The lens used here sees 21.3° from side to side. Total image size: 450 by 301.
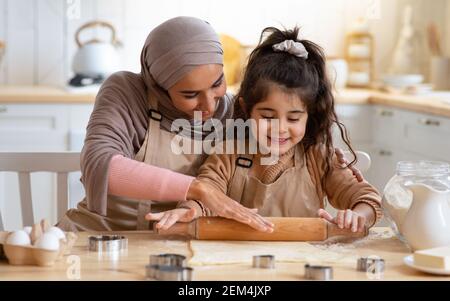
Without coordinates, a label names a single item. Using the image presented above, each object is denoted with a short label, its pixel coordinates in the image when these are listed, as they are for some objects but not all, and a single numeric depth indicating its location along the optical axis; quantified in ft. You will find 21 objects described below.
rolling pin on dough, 7.49
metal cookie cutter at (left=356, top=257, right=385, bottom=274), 6.74
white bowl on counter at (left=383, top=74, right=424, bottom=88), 15.92
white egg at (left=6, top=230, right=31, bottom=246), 6.72
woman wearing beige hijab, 7.76
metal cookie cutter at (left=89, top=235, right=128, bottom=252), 7.15
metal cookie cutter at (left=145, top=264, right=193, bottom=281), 6.40
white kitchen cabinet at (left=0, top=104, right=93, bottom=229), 14.75
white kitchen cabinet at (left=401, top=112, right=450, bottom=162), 12.71
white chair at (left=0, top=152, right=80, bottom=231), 9.05
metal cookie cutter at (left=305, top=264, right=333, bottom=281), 6.51
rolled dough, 6.96
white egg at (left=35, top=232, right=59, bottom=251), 6.68
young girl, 8.17
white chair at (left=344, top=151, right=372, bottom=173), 9.24
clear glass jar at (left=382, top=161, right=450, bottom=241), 7.26
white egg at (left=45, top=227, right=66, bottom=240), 6.81
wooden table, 6.56
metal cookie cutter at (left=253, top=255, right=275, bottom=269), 6.78
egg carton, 6.70
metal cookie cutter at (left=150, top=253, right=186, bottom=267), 6.67
